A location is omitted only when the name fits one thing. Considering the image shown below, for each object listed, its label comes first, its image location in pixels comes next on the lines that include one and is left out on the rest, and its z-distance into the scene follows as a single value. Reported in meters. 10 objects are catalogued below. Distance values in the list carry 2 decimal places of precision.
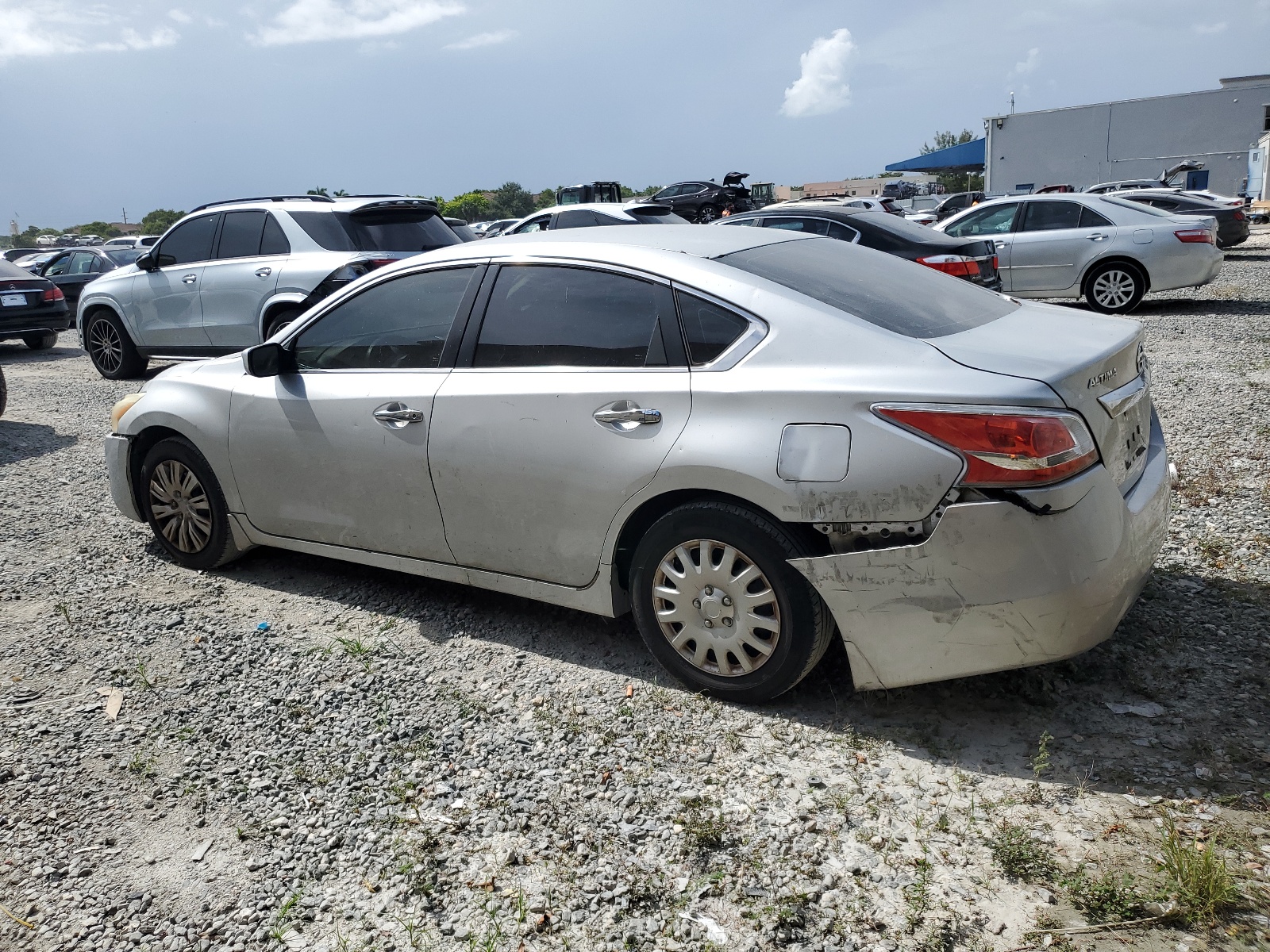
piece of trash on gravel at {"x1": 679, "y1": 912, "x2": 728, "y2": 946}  2.52
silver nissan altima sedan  3.04
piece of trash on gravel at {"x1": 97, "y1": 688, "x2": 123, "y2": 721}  3.81
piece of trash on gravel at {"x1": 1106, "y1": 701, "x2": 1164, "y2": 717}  3.40
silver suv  9.52
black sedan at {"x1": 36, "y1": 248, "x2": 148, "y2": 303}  19.17
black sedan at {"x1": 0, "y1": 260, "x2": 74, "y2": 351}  14.43
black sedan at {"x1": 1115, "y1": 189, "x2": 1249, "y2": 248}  18.17
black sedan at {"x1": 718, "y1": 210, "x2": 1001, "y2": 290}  9.69
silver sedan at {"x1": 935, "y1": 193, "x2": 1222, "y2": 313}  12.64
